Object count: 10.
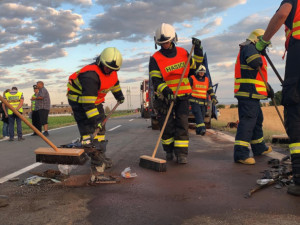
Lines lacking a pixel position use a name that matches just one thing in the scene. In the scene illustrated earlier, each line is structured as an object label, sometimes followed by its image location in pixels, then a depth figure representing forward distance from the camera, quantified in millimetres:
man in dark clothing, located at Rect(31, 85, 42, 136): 11625
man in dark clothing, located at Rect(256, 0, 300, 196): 3283
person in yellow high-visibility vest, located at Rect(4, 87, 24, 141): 10156
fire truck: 22044
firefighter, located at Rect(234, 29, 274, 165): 4918
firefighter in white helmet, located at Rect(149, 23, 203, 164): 5234
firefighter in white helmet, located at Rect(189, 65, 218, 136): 9438
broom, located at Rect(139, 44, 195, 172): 4574
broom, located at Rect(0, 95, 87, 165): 3832
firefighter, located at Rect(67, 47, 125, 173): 4402
